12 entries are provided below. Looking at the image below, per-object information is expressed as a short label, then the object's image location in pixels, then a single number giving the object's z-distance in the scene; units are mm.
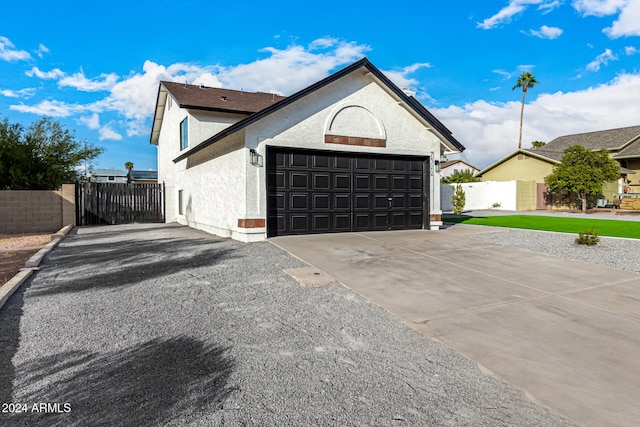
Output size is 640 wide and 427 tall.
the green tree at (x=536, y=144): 53169
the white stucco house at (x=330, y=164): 10688
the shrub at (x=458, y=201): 22016
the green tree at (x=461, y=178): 37375
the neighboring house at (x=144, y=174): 63928
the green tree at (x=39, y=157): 17094
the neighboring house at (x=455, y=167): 62612
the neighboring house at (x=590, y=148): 30250
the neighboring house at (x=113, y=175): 79000
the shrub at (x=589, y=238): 9484
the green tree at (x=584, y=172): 24969
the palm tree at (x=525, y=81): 49344
